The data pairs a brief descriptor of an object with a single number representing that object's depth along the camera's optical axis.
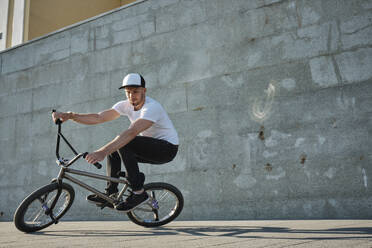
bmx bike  3.46
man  3.47
